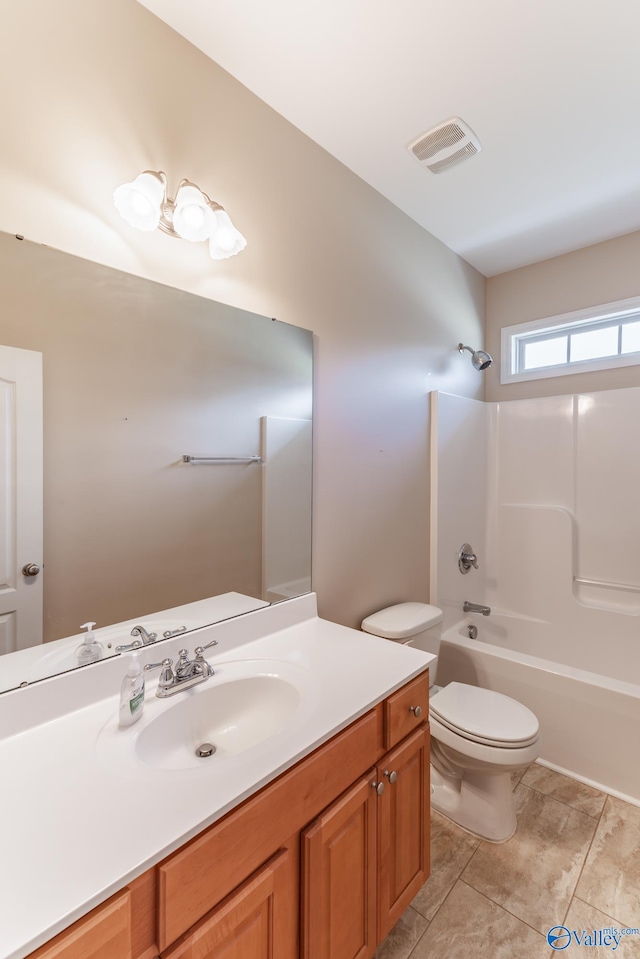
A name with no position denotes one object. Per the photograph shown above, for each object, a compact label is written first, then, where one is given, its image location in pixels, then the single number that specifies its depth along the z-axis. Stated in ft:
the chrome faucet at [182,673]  3.56
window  8.07
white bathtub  5.99
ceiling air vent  5.34
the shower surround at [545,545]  6.84
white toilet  5.11
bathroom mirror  3.36
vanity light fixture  3.68
